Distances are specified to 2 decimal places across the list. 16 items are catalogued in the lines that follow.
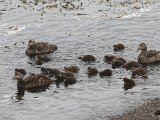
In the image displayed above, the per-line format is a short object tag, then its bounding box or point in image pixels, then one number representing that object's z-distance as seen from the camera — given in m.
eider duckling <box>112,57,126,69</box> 30.94
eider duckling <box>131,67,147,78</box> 29.44
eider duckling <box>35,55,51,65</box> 32.23
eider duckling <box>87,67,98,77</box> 29.64
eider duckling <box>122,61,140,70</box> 30.55
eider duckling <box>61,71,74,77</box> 29.15
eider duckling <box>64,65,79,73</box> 29.81
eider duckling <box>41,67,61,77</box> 29.45
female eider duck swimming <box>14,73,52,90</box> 28.05
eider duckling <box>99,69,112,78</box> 29.31
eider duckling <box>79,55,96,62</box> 31.91
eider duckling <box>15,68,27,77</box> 29.82
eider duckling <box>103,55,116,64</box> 31.88
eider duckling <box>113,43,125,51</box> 34.03
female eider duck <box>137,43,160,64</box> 31.53
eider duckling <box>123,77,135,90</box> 27.86
